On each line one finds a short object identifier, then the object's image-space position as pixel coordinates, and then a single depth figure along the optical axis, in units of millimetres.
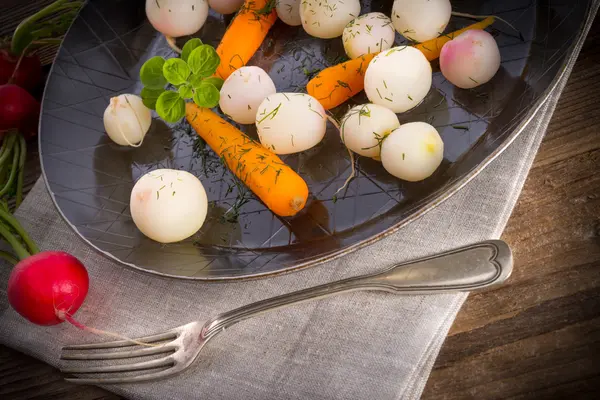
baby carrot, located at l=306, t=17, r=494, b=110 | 540
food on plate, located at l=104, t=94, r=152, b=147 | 552
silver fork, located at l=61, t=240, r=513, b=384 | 491
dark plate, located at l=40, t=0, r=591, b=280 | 506
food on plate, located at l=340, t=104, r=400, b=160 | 513
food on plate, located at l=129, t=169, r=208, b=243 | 514
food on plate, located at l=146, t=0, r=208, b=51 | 569
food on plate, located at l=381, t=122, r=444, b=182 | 499
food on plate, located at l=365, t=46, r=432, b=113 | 516
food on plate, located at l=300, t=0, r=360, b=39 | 545
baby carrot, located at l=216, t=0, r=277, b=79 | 567
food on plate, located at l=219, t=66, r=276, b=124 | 537
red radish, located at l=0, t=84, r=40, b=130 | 599
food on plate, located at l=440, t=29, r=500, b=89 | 514
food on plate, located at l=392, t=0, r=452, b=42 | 532
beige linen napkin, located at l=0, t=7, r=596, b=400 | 498
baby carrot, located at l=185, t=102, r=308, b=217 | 512
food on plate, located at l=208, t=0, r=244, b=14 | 581
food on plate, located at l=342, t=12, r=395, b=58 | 538
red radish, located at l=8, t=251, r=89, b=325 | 516
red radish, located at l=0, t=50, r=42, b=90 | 628
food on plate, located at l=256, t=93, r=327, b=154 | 520
